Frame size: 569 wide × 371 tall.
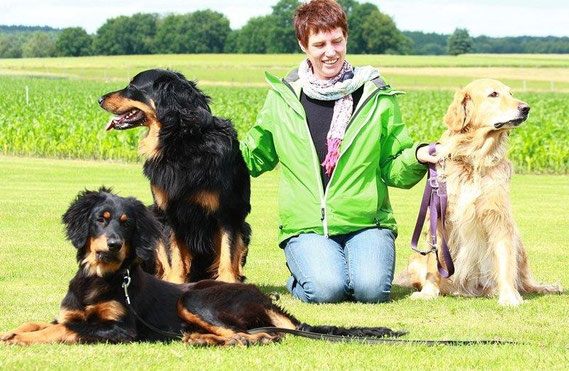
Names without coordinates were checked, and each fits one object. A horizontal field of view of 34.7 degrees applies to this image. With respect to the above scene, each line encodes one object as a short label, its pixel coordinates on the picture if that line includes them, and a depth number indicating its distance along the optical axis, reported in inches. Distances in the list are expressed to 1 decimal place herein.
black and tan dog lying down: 210.2
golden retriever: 285.1
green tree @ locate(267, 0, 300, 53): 4195.4
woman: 290.7
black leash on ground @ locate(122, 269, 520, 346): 214.1
